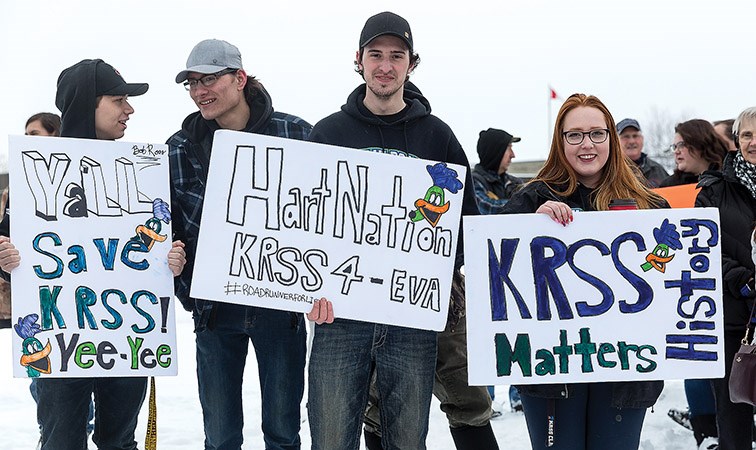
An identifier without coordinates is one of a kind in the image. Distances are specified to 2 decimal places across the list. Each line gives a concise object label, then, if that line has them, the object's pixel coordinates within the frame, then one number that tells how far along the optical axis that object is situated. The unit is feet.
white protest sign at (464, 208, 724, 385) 10.64
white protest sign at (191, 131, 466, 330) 10.80
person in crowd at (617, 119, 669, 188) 20.48
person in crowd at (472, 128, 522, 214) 20.08
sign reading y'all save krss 11.41
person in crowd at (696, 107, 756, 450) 13.21
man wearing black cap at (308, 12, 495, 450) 10.94
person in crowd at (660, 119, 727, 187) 16.92
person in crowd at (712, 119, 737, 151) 17.42
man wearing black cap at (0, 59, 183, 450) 11.68
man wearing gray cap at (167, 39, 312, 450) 11.76
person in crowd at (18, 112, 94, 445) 16.67
